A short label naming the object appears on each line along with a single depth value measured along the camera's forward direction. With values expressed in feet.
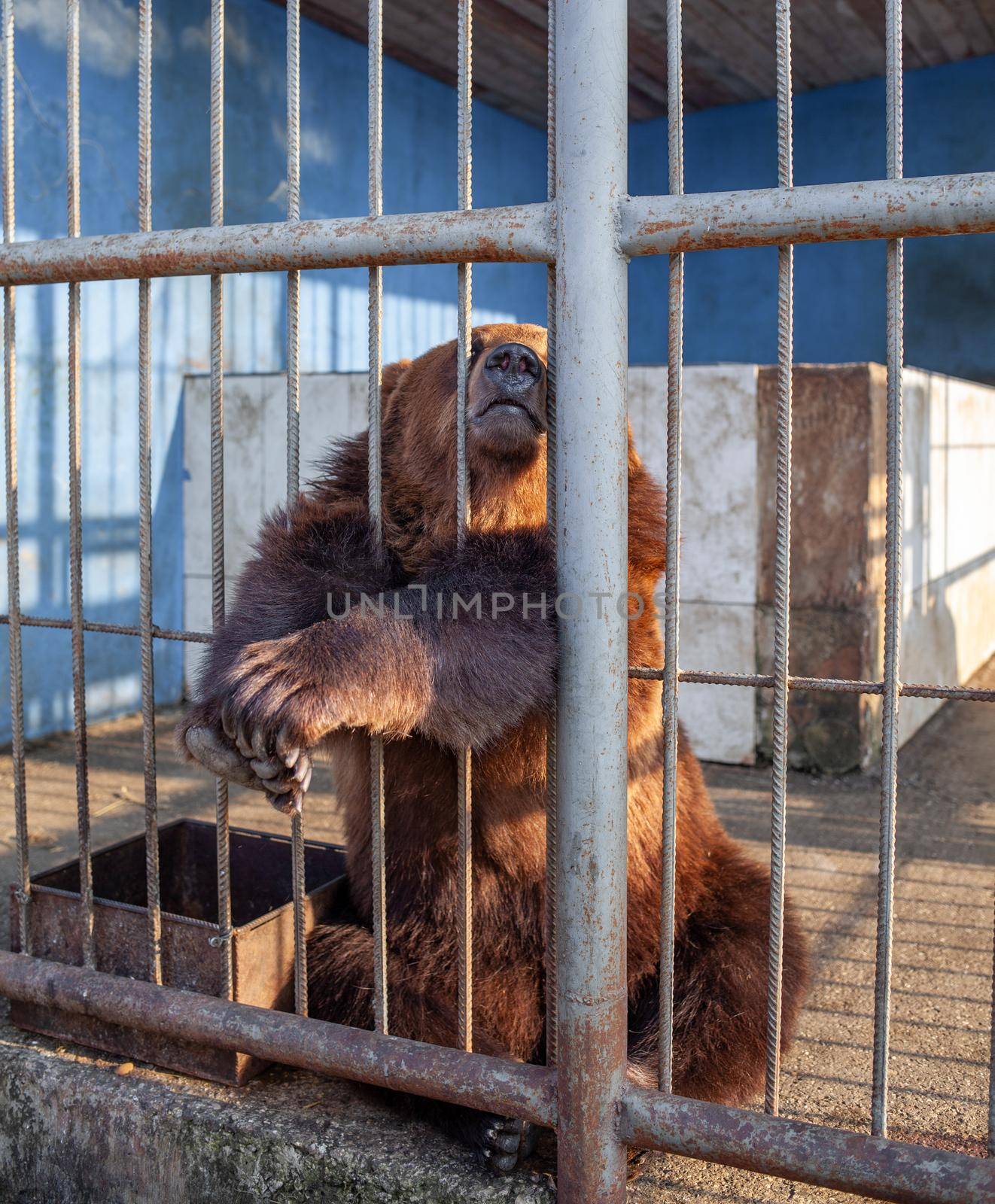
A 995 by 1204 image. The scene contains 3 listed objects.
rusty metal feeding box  8.29
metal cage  5.98
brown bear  6.73
